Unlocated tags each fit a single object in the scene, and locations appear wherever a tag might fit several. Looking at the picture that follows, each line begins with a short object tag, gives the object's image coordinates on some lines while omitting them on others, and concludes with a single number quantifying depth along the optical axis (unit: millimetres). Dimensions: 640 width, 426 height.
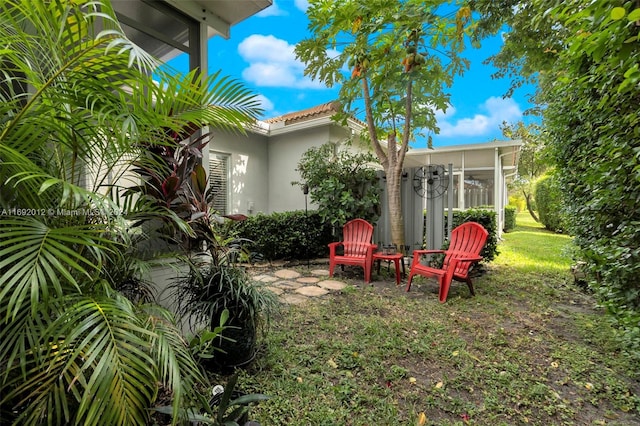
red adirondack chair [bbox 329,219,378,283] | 4762
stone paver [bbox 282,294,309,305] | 3770
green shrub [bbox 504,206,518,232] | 11938
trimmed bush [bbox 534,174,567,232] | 10758
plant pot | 2211
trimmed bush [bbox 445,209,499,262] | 5164
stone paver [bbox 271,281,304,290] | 4395
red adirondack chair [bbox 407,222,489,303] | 3805
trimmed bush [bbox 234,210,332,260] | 5766
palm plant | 1038
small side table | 4574
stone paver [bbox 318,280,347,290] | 4404
